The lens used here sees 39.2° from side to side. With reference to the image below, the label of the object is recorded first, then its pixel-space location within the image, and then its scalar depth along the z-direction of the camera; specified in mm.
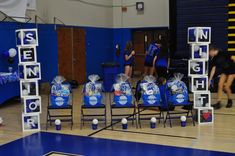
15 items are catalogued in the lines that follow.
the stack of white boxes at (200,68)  5246
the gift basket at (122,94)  5141
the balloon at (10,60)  7806
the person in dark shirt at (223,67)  6526
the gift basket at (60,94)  5156
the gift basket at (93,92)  5145
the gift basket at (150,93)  5160
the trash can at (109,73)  8758
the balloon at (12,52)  7695
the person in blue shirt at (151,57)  8859
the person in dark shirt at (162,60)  7771
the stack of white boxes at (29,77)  5094
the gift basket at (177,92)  5234
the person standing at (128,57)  8945
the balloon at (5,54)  7707
